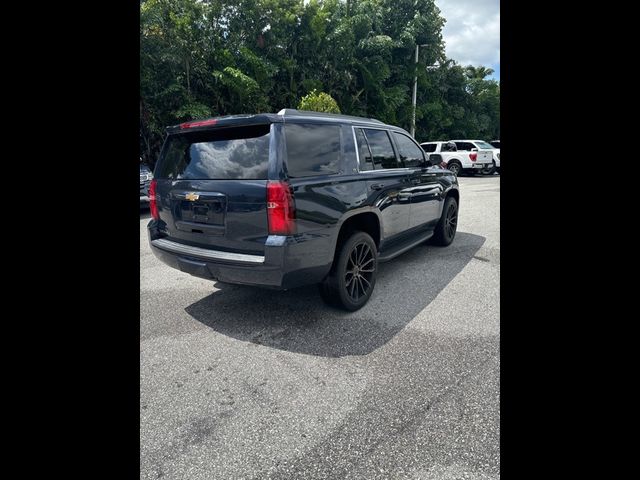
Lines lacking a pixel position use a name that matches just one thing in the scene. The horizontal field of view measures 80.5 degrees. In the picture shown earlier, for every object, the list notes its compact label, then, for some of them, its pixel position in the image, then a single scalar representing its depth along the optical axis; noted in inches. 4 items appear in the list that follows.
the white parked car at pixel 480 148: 735.2
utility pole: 892.6
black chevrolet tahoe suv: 117.3
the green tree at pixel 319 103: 594.9
